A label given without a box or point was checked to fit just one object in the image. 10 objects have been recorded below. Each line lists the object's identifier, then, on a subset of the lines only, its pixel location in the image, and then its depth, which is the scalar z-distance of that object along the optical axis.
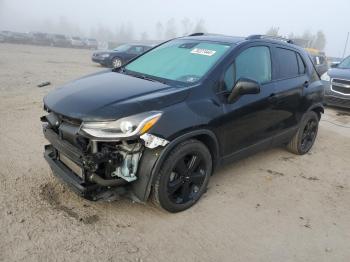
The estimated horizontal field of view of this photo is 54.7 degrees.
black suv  3.10
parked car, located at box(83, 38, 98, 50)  41.30
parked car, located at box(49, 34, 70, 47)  39.31
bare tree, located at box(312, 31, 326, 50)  89.75
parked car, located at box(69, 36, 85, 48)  39.89
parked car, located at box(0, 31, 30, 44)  35.78
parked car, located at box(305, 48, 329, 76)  16.37
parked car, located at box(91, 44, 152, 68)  17.41
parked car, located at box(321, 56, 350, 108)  9.39
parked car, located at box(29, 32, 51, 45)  37.69
